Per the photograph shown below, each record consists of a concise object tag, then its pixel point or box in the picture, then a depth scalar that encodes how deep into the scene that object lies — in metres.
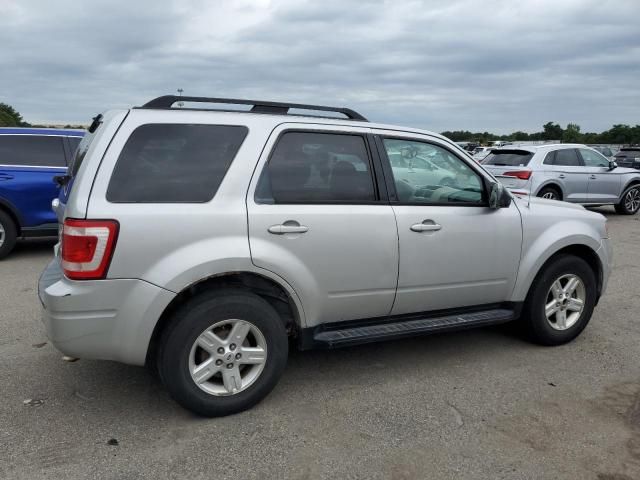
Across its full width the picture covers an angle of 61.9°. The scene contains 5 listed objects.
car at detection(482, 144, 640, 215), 11.20
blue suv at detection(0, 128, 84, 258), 7.28
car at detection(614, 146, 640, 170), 19.94
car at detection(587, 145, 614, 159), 27.36
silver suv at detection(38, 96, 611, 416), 2.88
